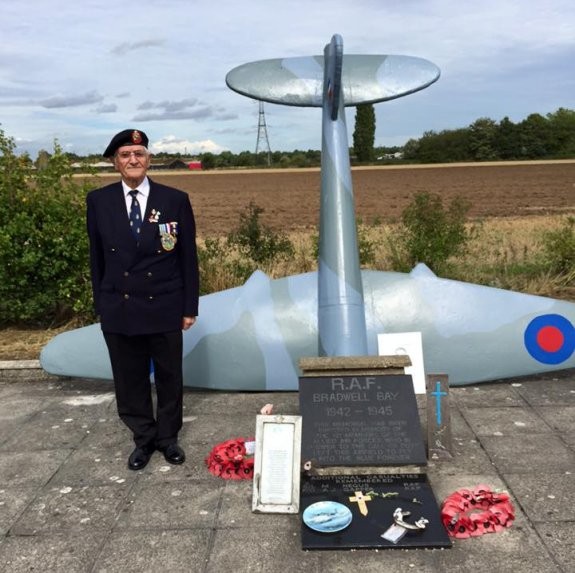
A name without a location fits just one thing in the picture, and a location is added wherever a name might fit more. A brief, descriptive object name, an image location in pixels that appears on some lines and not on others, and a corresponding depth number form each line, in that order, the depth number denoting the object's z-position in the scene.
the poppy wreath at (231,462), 4.10
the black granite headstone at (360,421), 3.85
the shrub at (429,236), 8.88
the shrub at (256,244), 9.34
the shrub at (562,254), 8.97
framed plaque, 3.62
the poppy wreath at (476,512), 3.38
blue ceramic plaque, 3.38
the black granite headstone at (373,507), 3.28
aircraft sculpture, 5.40
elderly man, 3.85
